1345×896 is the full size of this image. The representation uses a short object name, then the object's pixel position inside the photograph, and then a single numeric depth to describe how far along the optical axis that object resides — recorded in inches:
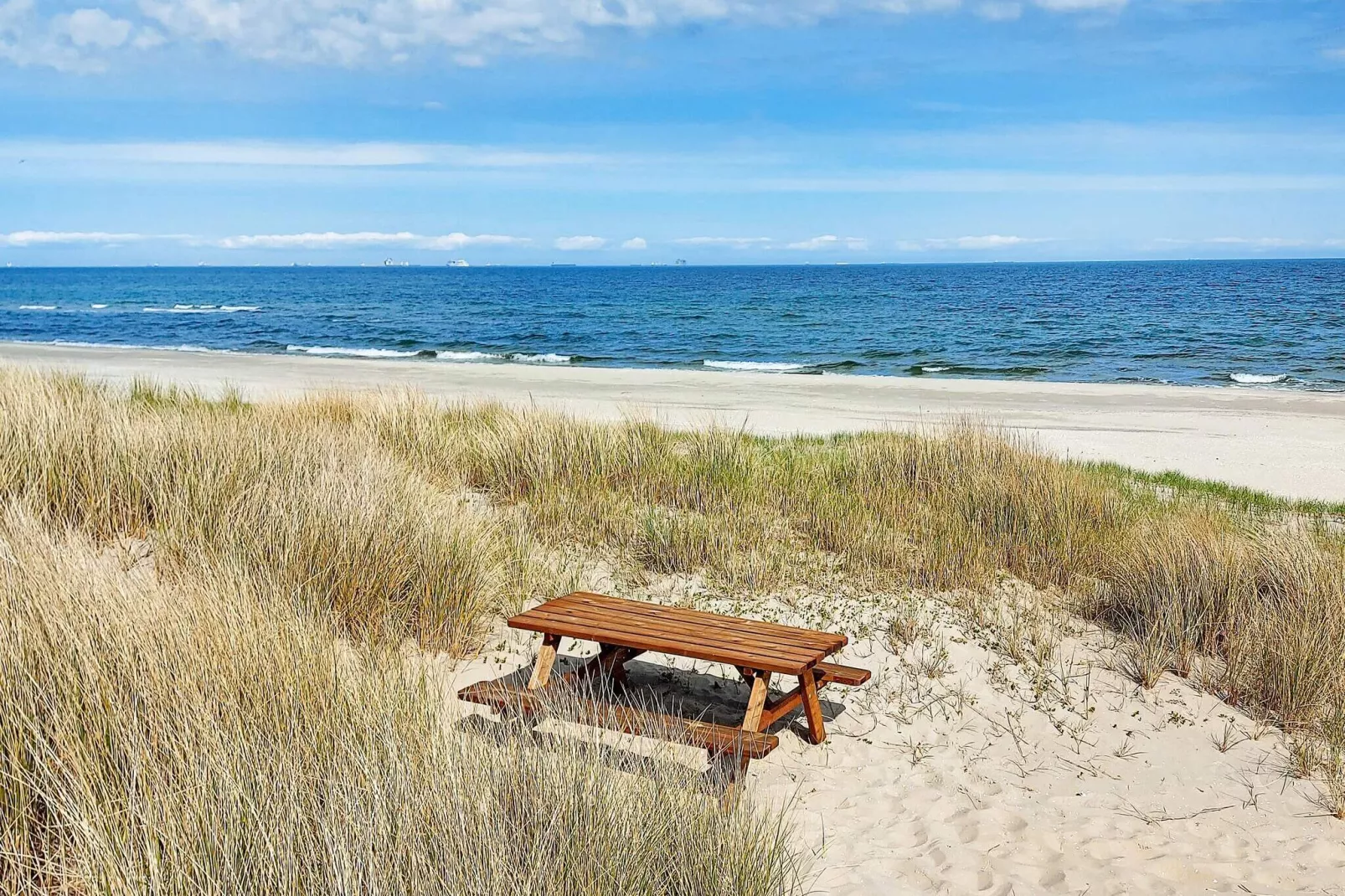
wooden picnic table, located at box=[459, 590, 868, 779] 172.6
